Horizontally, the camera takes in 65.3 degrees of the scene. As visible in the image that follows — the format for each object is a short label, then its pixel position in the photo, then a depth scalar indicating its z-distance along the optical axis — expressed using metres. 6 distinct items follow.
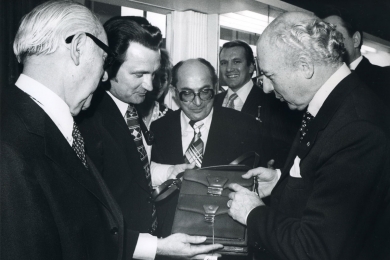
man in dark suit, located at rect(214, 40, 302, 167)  3.55
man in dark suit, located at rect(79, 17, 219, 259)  1.75
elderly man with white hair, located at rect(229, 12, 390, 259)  1.23
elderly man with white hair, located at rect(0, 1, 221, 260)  0.92
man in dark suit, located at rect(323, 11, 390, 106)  2.99
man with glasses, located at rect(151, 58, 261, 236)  2.60
